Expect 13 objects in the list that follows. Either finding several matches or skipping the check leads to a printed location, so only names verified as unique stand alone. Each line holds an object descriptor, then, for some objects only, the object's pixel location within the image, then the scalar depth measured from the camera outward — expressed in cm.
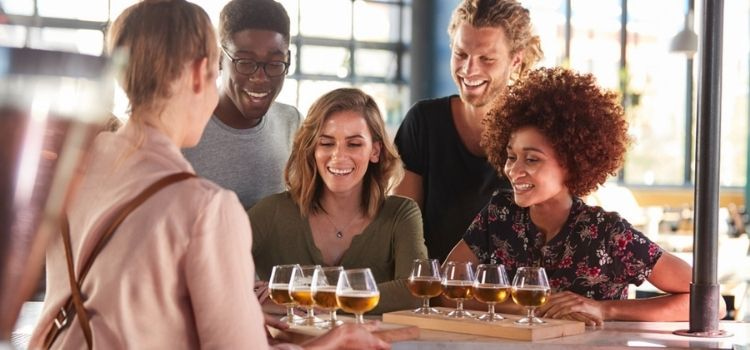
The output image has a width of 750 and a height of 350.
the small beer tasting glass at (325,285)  233
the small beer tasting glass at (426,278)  255
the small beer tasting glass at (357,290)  225
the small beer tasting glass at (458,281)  251
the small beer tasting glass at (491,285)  246
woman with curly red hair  278
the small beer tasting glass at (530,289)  241
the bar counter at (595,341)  226
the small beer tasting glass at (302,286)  237
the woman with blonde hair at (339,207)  319
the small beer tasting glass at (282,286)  245
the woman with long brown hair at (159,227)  158
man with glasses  321
